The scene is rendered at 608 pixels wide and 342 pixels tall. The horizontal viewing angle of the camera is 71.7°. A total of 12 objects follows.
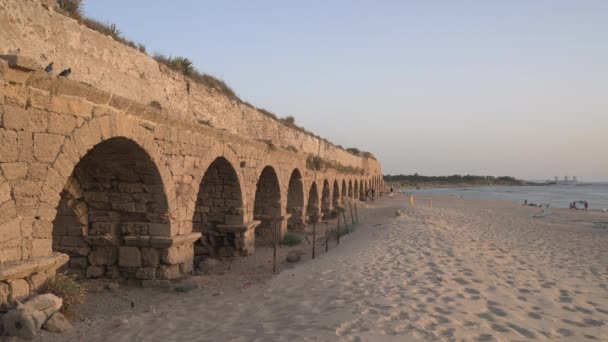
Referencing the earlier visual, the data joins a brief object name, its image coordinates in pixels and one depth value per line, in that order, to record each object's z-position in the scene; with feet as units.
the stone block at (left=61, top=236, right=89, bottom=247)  21.35
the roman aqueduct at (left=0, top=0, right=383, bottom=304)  13.32
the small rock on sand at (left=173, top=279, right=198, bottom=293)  21.84
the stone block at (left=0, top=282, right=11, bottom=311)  12.73
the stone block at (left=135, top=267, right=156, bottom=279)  21.67
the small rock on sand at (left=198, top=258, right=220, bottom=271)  28.12
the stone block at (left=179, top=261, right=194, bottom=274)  22.90
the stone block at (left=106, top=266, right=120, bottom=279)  22.02
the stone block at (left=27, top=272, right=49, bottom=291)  13.75
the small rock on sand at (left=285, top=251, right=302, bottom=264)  31.22
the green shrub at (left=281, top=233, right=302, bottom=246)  38.93
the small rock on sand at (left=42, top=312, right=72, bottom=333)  14.15
